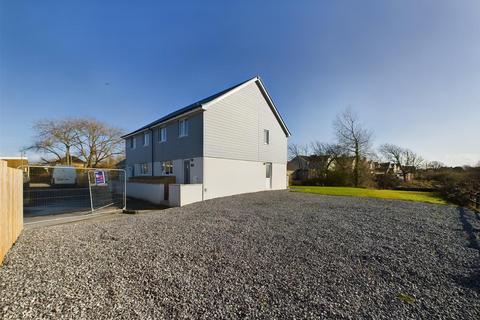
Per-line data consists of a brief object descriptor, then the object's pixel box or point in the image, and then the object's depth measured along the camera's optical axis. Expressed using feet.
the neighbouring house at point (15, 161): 53.62
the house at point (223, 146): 48.03
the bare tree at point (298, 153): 156.60
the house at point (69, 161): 118.42
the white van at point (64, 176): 68.91
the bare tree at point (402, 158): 139.23
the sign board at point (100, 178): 33.82
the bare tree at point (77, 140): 112.37
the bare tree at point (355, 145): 100.37
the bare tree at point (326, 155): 110.42
